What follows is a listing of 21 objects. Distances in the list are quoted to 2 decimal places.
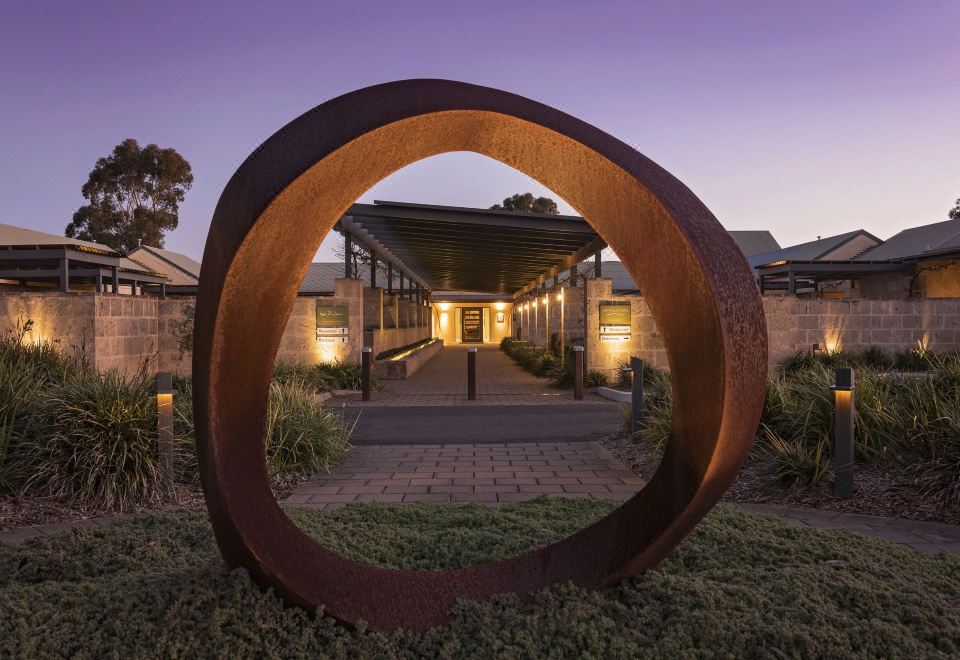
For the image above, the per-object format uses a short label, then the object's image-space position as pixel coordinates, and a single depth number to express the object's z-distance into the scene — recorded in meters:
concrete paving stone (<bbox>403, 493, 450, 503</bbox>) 4.94
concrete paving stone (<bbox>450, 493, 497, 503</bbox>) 4.94
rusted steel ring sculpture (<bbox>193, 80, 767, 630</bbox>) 2.37
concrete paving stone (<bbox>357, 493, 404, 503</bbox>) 4.95
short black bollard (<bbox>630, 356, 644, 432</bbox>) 7.12
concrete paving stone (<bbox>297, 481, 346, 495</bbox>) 5.23
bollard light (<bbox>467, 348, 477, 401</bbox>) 11.31
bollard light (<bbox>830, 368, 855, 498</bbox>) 4.82
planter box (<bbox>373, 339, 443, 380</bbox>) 15.34
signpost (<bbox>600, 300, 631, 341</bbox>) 13.34
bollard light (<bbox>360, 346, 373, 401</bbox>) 11.39
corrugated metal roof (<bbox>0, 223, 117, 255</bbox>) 16.64
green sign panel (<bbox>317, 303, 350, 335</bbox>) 13.58
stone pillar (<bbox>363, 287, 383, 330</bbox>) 17.93
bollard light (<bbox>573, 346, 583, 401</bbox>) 11.38
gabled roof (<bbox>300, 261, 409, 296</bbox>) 34.74
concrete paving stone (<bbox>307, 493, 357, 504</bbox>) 4.98
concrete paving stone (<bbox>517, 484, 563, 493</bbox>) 5.21
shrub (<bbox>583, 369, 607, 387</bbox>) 13.09
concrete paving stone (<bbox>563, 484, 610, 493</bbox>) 5.21
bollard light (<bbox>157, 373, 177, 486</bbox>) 5.01
